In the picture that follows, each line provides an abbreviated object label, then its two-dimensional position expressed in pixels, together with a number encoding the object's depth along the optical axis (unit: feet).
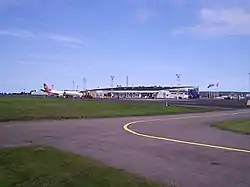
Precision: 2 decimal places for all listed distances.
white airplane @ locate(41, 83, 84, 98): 435.20
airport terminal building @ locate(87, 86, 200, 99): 475.72
